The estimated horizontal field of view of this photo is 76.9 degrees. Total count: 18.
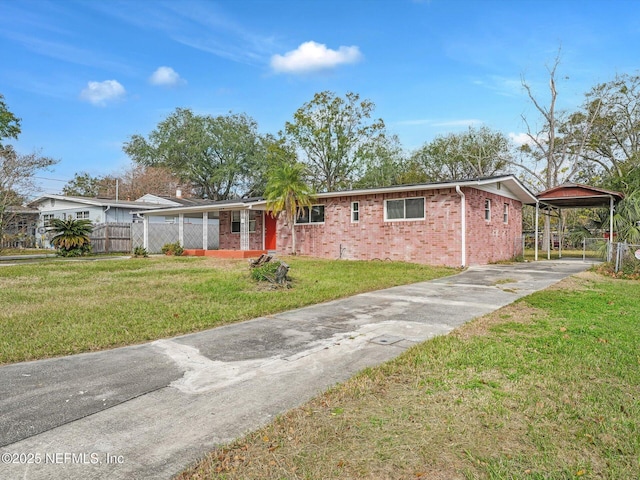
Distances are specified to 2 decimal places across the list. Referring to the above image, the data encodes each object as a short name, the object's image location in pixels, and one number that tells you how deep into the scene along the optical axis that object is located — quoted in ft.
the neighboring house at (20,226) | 75.61
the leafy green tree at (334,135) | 121.39
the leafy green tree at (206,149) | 136.67
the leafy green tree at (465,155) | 119.85
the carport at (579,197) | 50.44
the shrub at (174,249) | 66.54
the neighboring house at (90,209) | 82.64
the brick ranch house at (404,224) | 47.01
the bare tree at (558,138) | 97.55
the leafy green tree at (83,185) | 147.74
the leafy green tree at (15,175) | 72.79
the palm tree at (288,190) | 55.88
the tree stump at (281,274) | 29.78
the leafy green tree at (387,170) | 123.24
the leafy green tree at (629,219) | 41.77
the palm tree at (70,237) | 62.85
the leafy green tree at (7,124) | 90.02
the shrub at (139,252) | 65.31
